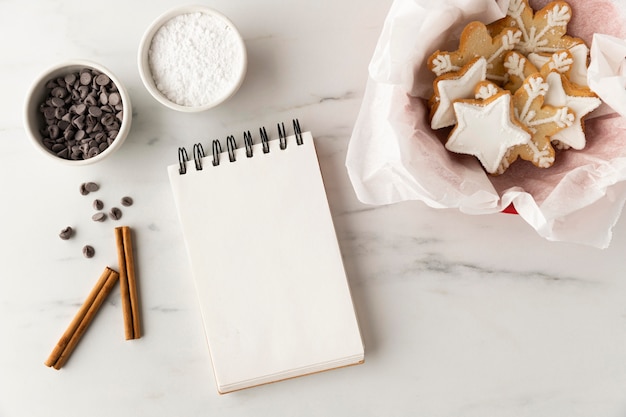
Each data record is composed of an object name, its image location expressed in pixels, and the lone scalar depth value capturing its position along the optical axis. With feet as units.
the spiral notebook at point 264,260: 2.69
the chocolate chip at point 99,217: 2.77
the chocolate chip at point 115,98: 2.62
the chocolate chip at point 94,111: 2.62
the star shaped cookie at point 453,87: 2.31
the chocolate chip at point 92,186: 2.77
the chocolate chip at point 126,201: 2.77
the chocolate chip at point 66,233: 2.77
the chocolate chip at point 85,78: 2.63
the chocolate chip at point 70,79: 2.65
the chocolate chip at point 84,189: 2.78
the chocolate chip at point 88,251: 2.77
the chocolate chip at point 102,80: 2.62
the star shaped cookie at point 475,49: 2.34
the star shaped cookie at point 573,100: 2.30
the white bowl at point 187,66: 2.57
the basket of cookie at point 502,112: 2.26
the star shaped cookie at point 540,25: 2.39
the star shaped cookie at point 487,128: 2.27
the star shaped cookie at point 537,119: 2.30
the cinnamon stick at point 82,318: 2.75
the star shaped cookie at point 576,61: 2.38
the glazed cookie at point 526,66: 2.33
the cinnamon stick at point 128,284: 2.74
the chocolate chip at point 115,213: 2.77
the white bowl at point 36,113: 2.58
